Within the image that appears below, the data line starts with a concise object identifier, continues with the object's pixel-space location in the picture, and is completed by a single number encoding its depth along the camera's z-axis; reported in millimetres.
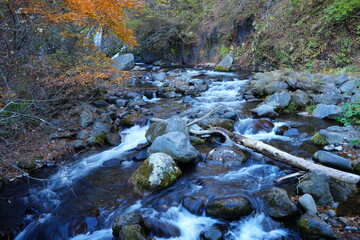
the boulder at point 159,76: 16703
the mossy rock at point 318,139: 6524
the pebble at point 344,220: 3766
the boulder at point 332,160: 5059
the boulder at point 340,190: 4338
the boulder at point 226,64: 17578
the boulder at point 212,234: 3852
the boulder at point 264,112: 8742
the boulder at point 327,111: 7941
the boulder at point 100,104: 10719
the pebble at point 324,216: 3883
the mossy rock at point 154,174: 5121
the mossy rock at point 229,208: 4215
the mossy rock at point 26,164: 6219
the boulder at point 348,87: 9016
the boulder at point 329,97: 8664
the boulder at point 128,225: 3641
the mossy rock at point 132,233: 3621
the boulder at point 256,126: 7844
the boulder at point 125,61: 18088
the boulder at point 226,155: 6074
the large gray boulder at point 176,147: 5855
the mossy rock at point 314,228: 3512
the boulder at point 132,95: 12367
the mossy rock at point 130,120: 9078
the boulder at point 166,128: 7027
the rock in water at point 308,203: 4027
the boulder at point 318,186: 4273
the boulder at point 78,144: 7316
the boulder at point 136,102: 11078
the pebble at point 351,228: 3660
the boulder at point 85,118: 8578
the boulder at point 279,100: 9301
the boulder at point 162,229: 4094
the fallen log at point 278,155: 4524
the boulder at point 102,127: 8266
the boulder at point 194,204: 4559
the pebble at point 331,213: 3944
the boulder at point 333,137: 6340
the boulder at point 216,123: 7887
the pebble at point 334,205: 4146
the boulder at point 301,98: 9328
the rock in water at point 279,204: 4023
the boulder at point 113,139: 7707
